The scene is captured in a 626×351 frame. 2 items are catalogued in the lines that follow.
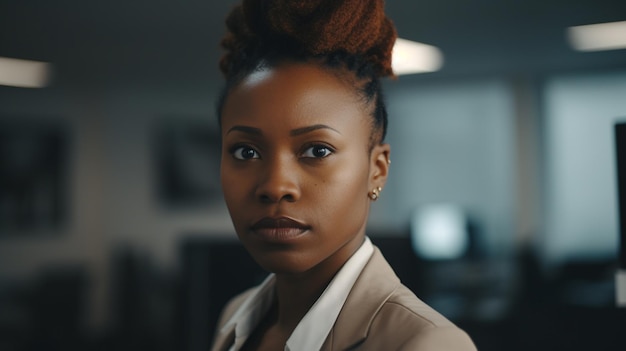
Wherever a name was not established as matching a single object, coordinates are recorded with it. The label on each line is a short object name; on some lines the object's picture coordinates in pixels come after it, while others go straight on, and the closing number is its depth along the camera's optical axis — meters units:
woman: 1.01
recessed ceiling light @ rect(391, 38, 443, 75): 3.64
